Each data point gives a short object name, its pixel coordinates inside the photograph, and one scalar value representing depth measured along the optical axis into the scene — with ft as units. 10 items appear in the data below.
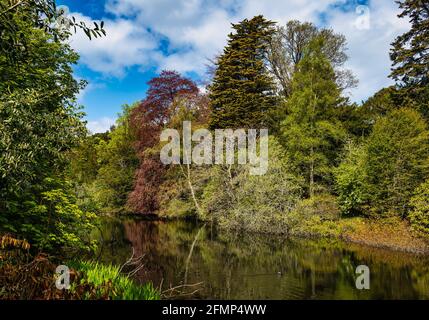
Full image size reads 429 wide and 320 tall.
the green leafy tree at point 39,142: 15.38
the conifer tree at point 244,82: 80.89
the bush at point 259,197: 62.85
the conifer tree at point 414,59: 62.49
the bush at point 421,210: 45.78
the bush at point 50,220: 28.12
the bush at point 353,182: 56.34
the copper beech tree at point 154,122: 95.09
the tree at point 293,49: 91.25
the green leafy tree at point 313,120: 65.36
